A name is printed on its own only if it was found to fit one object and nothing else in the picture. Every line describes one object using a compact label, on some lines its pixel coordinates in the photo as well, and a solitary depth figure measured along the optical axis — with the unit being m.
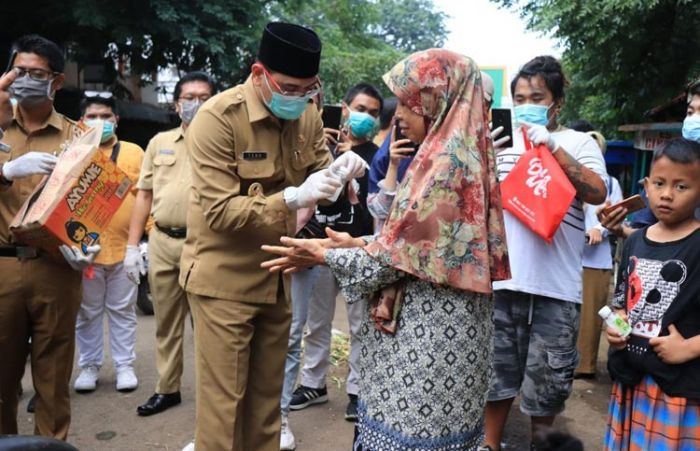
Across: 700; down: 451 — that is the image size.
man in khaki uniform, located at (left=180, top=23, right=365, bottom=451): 2.67
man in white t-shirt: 3.07
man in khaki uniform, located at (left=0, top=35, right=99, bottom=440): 3.08
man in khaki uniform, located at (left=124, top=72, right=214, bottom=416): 4.16
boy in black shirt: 2.37
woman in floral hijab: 2.14
